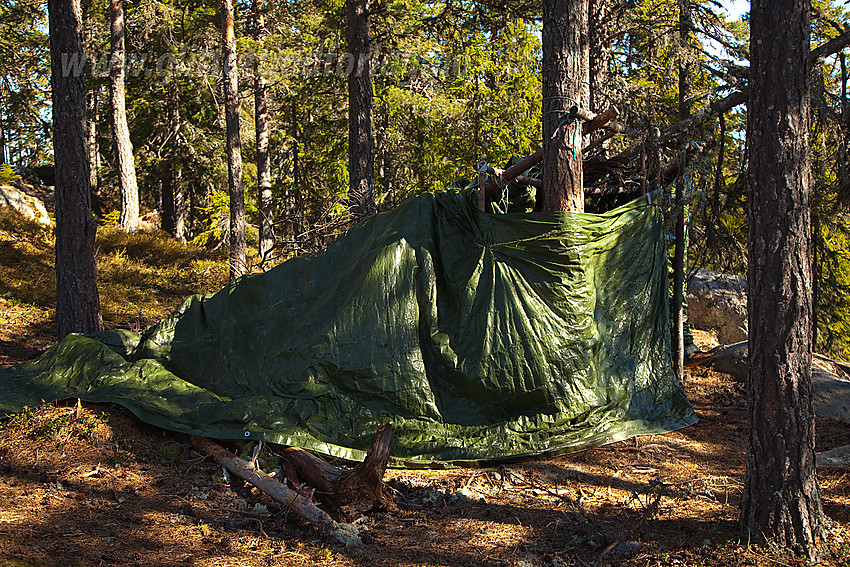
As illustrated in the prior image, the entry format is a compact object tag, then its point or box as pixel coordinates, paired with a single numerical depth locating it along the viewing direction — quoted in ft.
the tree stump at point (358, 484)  13.84
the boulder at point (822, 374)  21.48
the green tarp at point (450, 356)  17.56
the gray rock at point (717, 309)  35.55
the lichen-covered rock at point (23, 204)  46.44
